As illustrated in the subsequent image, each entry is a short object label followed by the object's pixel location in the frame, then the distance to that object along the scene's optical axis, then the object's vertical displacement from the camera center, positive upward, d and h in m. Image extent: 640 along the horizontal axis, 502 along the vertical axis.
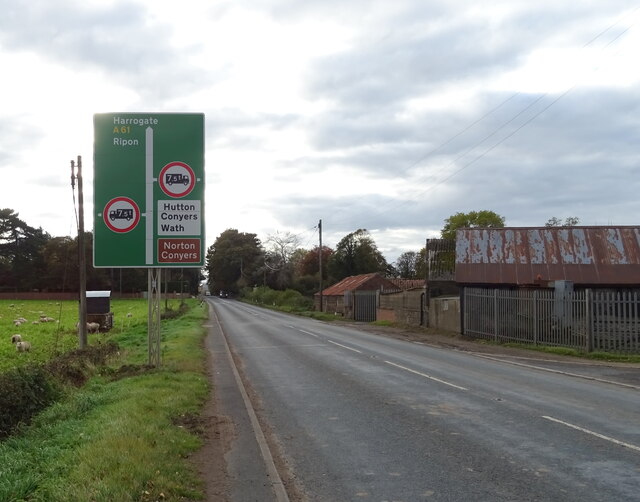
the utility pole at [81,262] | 21.22 +0.54
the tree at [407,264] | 112.56 +2.16
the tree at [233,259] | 133.75 +3.98
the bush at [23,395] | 10.08 -2.10
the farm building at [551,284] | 20.06 -0.42
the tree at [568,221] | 83.57 +7.40
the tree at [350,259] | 78.50 +2.14
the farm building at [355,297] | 48.41 -1.92
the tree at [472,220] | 89.25 +8.12
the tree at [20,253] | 99.12 +4.17
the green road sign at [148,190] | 14.13 +2.05
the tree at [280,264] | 106.12 +2.11
